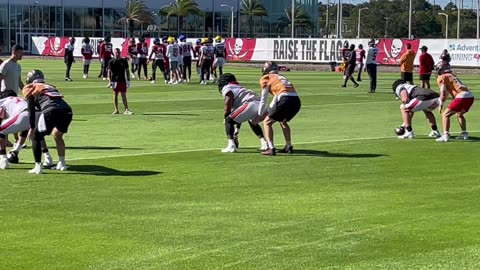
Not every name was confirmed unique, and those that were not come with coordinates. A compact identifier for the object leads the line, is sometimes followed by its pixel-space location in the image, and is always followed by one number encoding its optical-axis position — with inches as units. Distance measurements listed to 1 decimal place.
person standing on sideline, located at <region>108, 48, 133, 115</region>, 923.4
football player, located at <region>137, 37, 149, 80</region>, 1587.8
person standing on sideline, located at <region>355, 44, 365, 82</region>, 1612.5
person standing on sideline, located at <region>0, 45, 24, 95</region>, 651.5
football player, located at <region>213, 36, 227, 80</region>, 1528.1
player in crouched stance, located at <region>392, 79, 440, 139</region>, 701.9
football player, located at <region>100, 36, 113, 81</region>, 1486.1
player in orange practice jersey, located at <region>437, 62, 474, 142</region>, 694.5
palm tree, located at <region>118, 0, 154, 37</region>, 3735.2
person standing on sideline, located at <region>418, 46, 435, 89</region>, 1241.4
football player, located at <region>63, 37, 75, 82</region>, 1536.7
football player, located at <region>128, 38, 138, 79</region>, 1619.7
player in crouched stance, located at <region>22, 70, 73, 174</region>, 515.8
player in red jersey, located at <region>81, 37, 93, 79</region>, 1628.9
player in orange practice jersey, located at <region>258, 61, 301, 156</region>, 604.7
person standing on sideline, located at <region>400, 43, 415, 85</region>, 1205.3
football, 727.1
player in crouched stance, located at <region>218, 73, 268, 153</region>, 617.0
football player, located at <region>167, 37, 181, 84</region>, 1469.0
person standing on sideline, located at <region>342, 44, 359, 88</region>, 1397.6
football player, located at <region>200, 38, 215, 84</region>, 1456.7
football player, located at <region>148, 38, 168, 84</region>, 1504.7
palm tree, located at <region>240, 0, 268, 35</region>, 4045.3
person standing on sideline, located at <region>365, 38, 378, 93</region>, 1310.3
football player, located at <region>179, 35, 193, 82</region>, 1509.6
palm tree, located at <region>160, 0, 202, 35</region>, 3838.6
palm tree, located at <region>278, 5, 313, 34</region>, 4173.2
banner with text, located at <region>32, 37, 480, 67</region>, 1987.0
